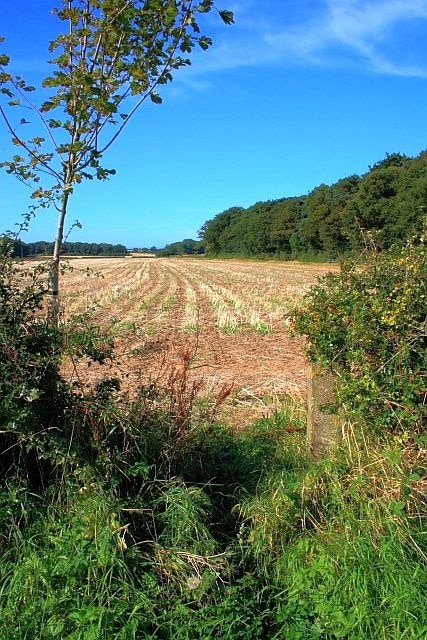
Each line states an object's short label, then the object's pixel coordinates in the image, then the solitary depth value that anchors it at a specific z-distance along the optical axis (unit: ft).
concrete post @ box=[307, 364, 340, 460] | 15.20
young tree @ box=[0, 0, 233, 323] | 13.57
